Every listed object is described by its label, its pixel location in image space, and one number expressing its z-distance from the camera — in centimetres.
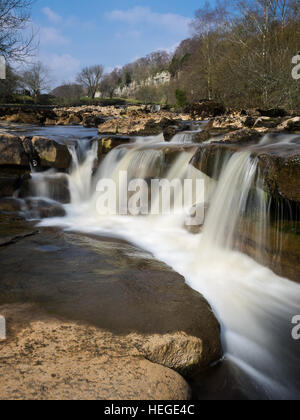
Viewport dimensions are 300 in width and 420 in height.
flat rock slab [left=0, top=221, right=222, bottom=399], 173
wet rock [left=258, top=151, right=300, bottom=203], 340
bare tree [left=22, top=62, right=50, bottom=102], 5188
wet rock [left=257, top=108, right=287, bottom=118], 1076
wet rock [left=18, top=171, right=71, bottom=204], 679
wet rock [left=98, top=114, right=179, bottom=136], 1010
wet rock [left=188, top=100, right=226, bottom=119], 1551
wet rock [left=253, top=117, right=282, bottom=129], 837
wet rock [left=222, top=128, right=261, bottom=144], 627
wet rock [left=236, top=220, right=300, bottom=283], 361
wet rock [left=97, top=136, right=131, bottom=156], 811
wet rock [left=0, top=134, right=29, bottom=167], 679
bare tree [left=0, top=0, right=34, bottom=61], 865
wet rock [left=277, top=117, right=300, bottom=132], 752
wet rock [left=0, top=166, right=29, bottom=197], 641
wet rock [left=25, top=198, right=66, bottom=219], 579
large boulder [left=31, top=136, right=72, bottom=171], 753
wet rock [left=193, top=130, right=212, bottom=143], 784
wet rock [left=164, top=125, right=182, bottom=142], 889
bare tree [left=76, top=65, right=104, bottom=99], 7494
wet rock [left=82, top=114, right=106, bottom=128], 1487
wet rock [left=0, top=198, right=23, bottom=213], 578
